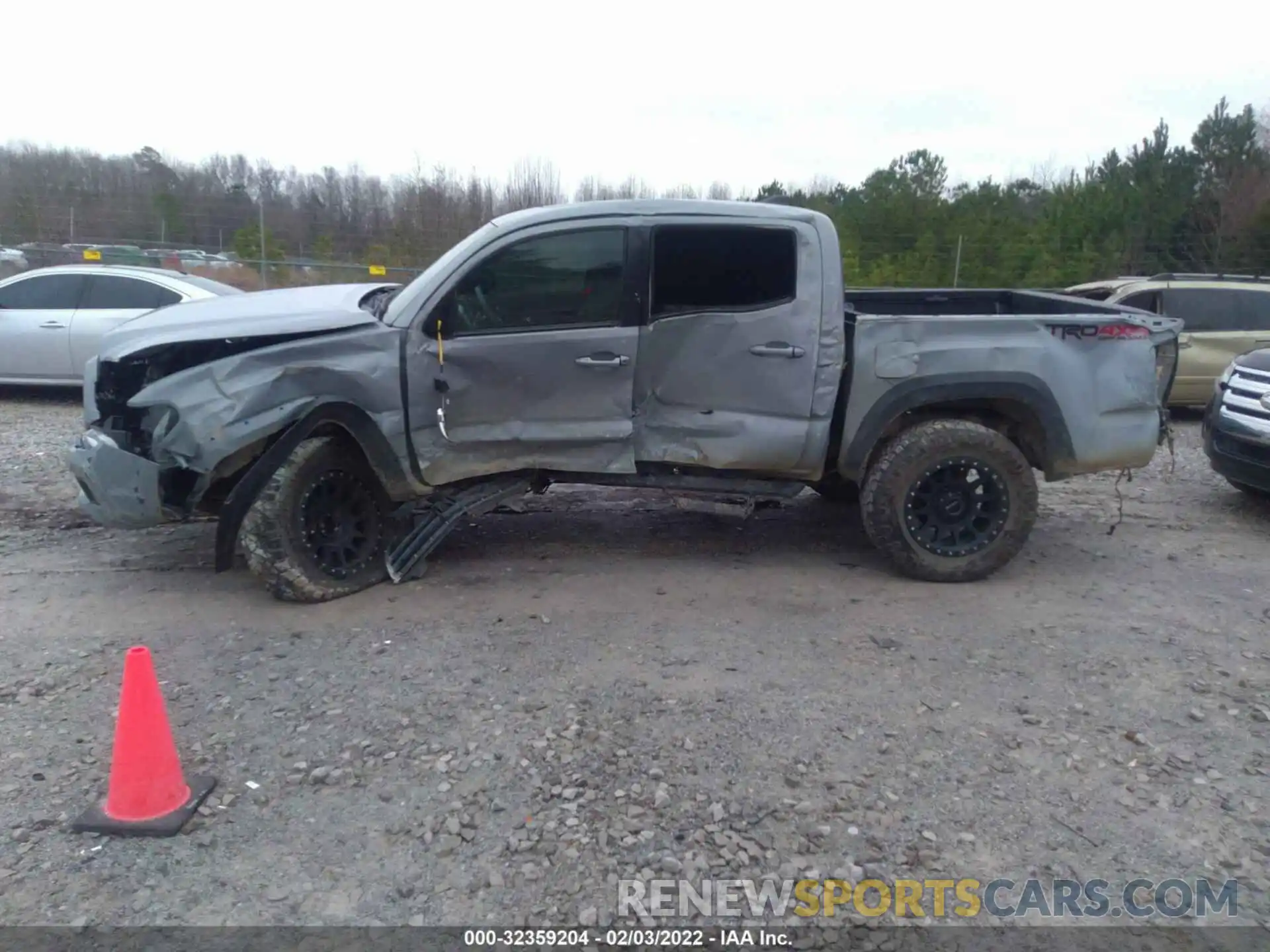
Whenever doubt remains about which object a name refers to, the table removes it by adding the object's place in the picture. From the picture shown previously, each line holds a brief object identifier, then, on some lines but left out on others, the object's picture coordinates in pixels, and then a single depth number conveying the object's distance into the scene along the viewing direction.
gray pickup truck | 5.01
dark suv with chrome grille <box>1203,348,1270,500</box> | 6.80
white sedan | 10.54
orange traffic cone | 3.27
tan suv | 10.75
